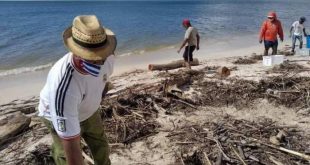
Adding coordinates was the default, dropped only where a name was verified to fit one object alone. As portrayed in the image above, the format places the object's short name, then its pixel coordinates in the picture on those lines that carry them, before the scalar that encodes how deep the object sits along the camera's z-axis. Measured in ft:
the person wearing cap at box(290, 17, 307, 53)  31.11
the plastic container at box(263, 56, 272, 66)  24.15
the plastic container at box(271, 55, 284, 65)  24.12
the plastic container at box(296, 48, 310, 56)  28.33
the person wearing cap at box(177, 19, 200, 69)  24.46
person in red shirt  27.23
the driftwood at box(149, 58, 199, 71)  25.40
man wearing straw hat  5.71
